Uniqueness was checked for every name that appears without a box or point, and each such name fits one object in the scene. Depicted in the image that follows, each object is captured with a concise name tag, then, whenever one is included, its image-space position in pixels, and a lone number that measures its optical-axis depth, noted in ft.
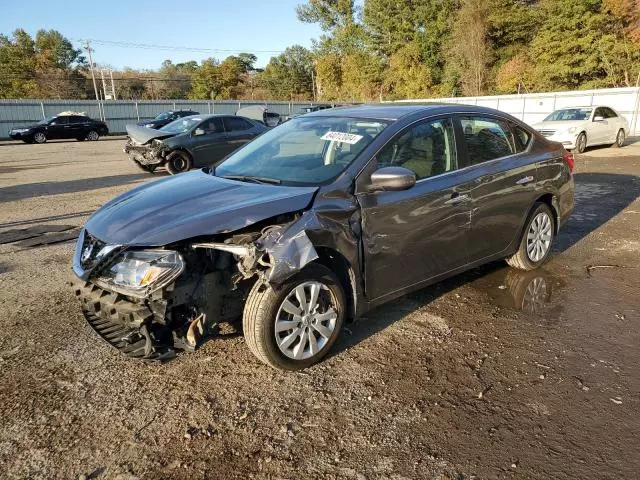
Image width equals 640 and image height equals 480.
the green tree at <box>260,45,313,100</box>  262.67
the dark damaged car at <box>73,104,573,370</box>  9.66
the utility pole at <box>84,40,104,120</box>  201.74
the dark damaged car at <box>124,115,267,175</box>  40.34
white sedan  53.11
